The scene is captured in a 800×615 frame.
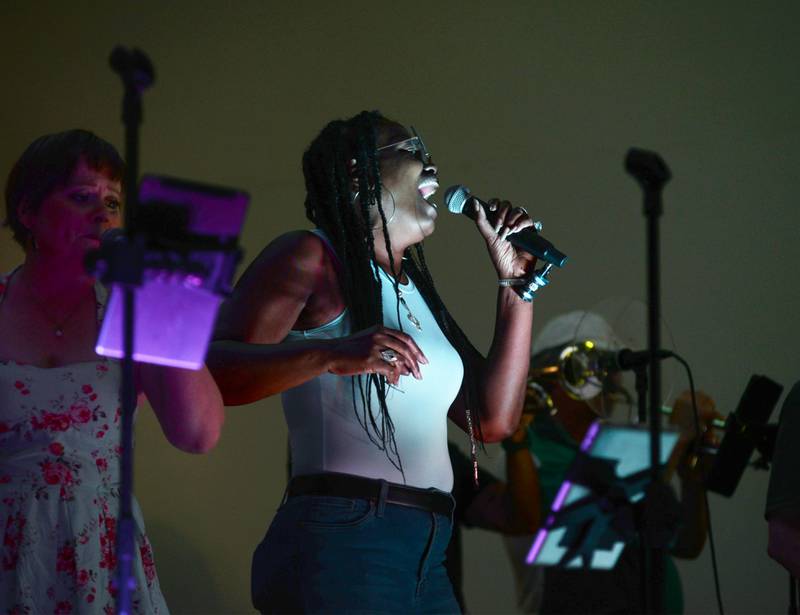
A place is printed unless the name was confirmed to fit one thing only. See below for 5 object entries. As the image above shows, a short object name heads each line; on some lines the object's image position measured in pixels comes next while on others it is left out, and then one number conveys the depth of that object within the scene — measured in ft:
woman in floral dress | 12.61
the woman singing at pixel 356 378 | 12.63
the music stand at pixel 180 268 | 11.42
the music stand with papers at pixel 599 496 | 13.86
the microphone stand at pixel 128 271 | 11.31
